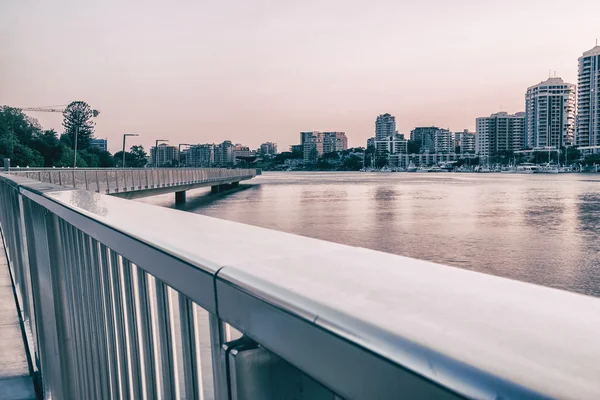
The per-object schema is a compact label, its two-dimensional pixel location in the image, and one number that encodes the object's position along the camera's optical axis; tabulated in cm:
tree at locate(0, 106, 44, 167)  8575
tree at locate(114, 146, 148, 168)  17300
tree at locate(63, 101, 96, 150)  14000
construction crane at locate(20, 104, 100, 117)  15095
